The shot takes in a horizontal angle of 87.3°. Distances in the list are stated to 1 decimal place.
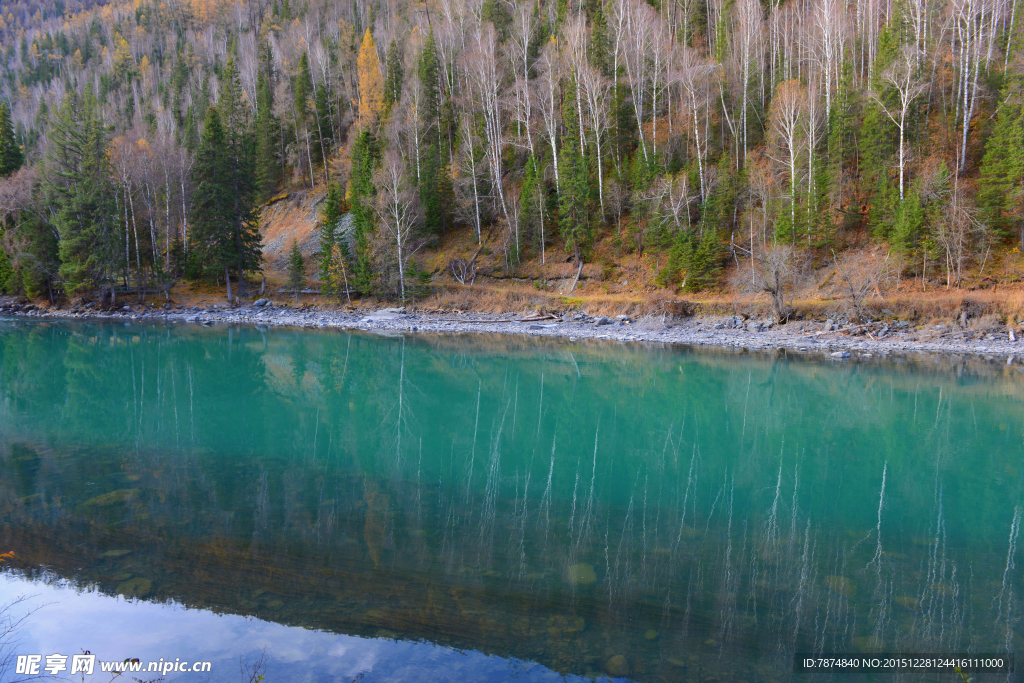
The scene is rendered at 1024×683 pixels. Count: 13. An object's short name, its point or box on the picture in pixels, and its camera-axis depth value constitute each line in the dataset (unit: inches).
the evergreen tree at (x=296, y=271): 1507.1
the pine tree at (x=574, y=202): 1406.3
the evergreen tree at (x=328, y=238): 1472.2
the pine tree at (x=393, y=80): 1875.0
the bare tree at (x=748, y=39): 1461.6
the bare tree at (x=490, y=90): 1552.7
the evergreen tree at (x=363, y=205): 1425.9
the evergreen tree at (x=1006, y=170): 992.2
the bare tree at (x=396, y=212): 1396.4
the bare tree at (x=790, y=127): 1210.0
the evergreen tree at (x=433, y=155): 1624.0
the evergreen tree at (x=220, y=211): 1444.4
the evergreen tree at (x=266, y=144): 2073.1
